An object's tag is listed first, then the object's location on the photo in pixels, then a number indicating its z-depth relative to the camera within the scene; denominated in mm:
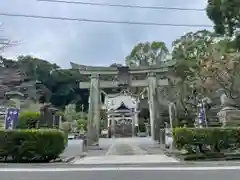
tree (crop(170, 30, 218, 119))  18660
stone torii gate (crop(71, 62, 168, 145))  14958
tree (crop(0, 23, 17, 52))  8414
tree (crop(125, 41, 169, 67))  31481
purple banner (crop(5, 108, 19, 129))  9540
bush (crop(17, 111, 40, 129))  13040
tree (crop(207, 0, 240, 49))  13275
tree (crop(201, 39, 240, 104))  13635
